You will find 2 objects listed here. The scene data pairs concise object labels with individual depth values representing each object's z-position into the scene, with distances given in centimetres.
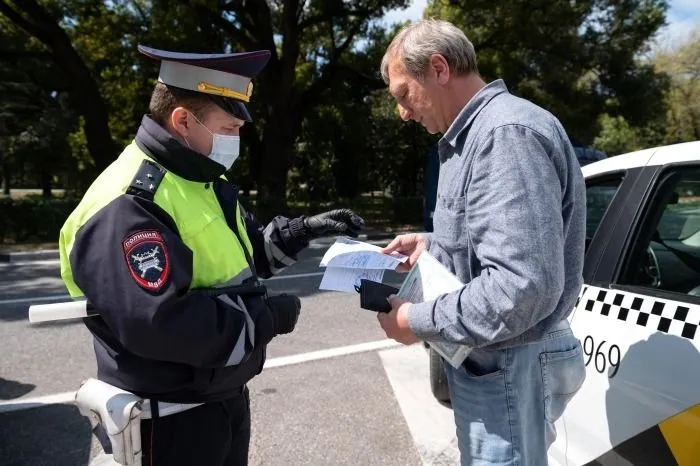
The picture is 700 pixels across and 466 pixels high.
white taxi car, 174
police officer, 146
